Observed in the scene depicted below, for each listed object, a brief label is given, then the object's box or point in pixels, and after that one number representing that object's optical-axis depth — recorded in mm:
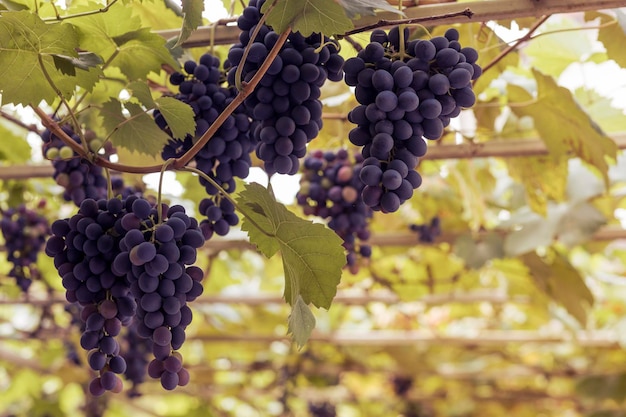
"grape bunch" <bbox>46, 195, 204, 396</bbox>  877
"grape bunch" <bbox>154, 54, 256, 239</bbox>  1102
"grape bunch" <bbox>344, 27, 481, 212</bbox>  888
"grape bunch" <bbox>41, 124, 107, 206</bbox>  1318
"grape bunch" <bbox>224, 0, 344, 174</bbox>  963
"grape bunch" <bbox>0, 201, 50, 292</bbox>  1996
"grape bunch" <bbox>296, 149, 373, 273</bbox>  1603
